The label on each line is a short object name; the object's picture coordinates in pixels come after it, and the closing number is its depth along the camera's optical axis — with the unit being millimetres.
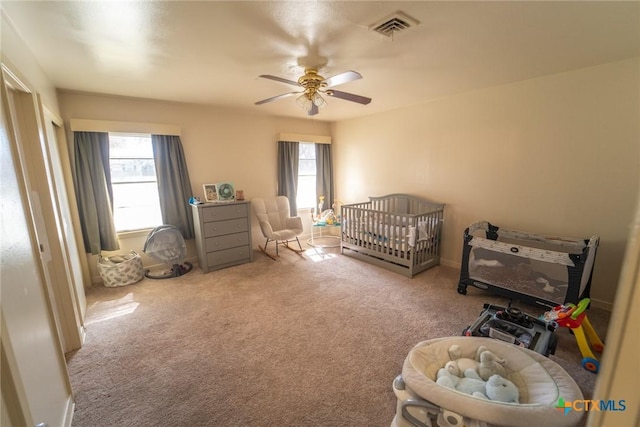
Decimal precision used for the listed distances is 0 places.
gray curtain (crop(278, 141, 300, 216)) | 4609
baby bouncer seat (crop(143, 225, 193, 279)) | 3324
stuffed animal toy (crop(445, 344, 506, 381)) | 1419
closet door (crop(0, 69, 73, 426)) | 798
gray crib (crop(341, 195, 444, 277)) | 3301
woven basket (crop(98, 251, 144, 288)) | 3172
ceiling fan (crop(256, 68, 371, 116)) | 2004
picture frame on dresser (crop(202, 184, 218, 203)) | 3791
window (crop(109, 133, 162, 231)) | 3392
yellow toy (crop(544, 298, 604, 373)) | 1790
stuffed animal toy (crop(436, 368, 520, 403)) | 1252
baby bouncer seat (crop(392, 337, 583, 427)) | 1109
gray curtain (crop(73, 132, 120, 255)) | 3066
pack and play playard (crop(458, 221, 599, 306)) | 2203
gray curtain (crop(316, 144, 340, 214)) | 5141
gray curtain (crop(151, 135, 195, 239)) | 3549
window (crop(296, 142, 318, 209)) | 5066
